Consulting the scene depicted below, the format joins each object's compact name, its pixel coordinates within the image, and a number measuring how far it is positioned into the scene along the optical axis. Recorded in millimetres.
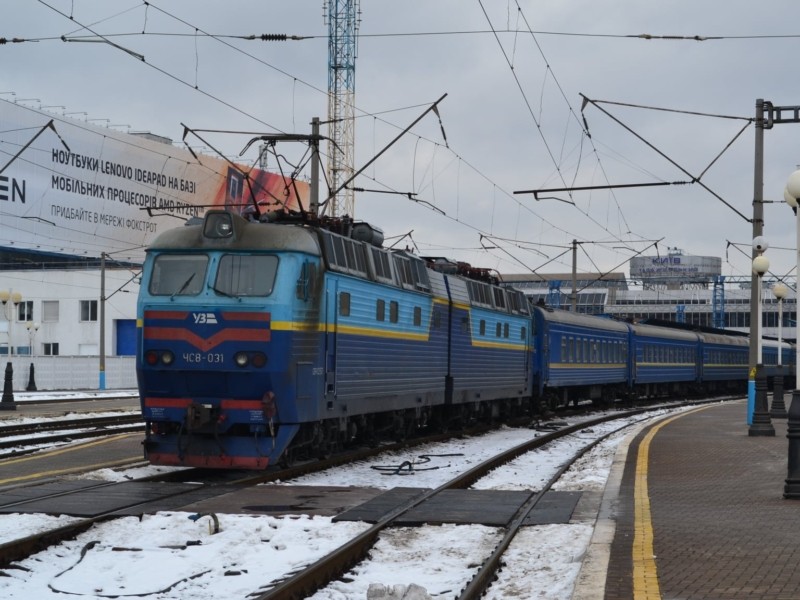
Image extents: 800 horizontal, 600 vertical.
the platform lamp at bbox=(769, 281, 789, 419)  29072
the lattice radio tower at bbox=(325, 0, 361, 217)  84312
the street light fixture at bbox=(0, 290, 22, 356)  41478
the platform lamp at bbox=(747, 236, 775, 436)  23781
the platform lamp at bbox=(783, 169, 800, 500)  13250
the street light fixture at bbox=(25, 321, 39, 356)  62250
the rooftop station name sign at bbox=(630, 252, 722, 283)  139250
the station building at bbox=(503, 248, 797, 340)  136125
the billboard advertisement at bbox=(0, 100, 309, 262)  76375
